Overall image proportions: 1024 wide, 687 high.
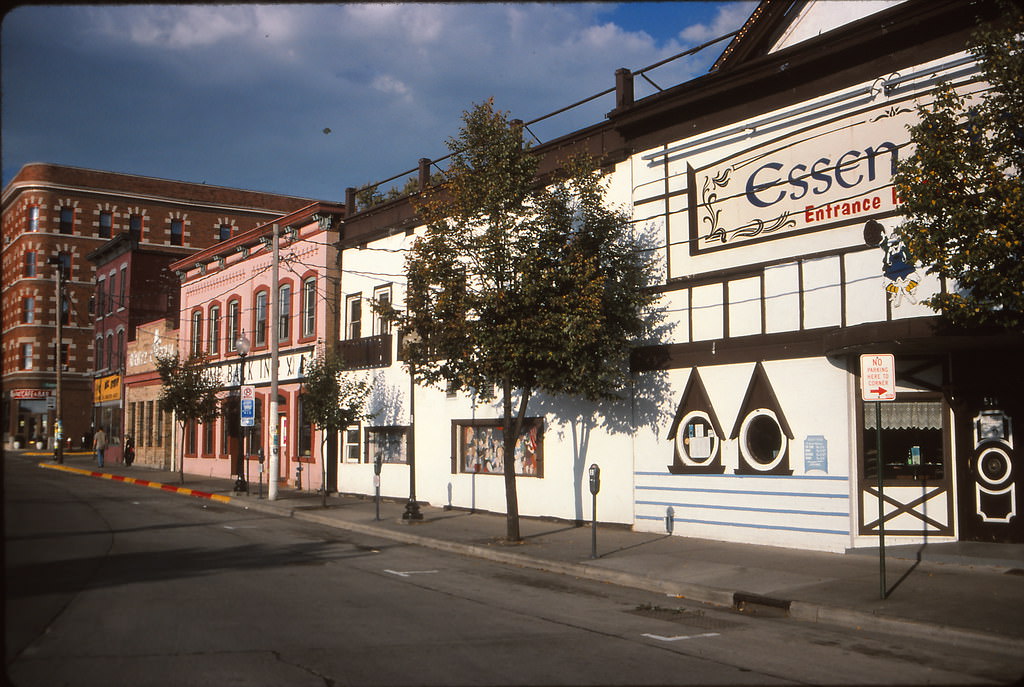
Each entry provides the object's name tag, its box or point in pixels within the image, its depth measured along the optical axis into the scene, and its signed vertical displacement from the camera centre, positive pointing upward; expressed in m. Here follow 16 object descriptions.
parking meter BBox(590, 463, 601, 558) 14.34 -1.31
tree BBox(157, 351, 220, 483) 32.03 +0.47
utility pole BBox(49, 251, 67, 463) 44.88 -0.95
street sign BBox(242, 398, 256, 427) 25.97 -0.24
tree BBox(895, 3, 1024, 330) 9.45 +2.33
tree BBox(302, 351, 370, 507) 22.97 +0.18
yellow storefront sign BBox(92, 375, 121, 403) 49.56 +0.92
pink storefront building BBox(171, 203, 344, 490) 29.03 +2.95
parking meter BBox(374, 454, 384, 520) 19.81 -1.46
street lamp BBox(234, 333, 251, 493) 27.46 +1.40
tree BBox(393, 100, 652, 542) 15.37 +2.16
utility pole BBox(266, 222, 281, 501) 25.14 +0.11
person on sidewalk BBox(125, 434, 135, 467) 42.58 -2.20
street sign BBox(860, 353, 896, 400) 10.52 +0.30
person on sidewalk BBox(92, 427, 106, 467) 43.12 -1.83
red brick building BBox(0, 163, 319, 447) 57.78 +10.42
